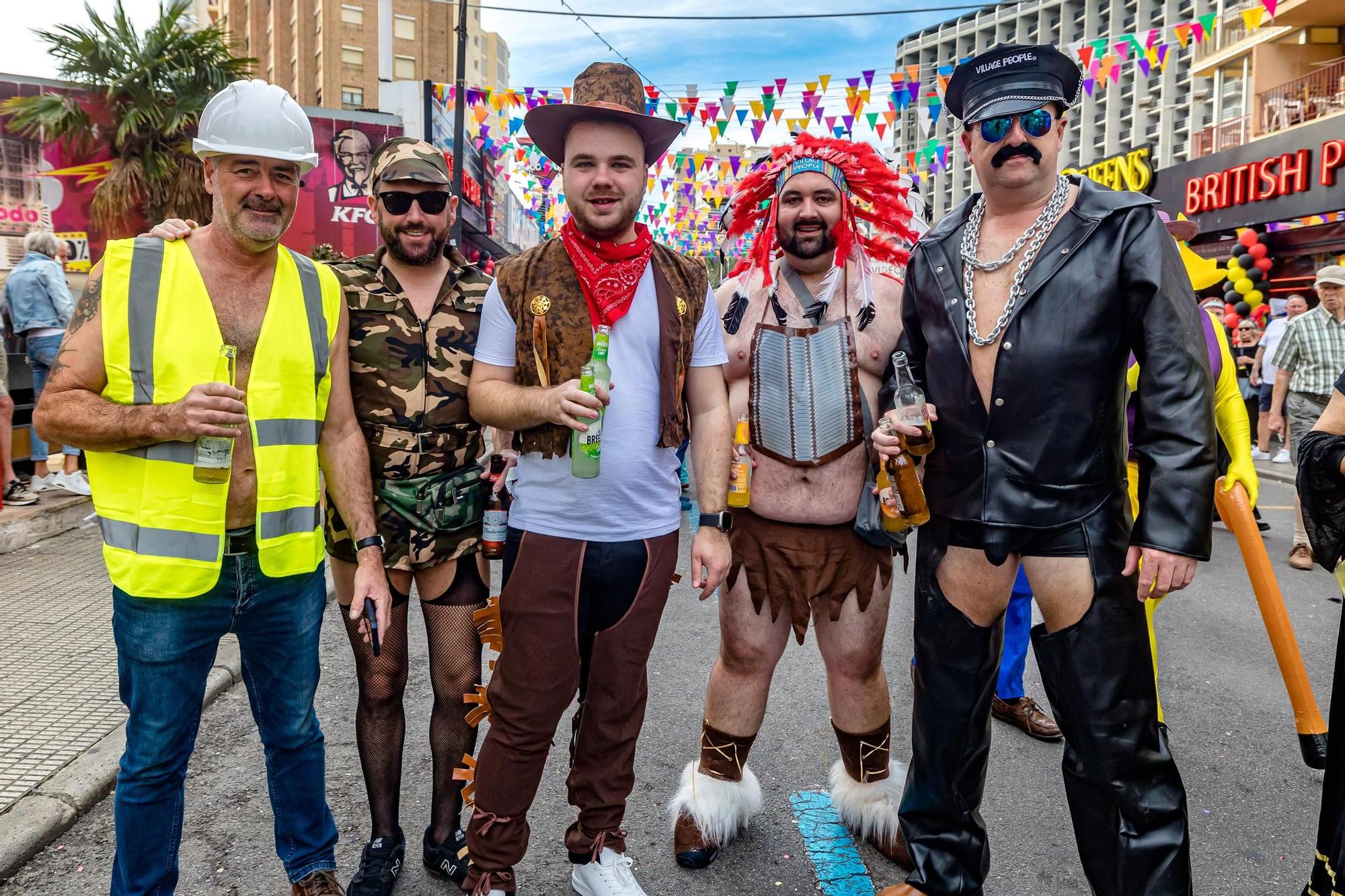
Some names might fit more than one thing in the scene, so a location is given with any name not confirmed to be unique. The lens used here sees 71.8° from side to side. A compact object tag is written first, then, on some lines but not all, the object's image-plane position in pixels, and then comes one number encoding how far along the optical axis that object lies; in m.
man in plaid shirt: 7.04
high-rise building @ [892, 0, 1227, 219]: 68.00
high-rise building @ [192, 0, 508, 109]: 49.31
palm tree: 16.36
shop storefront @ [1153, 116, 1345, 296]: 15.47
